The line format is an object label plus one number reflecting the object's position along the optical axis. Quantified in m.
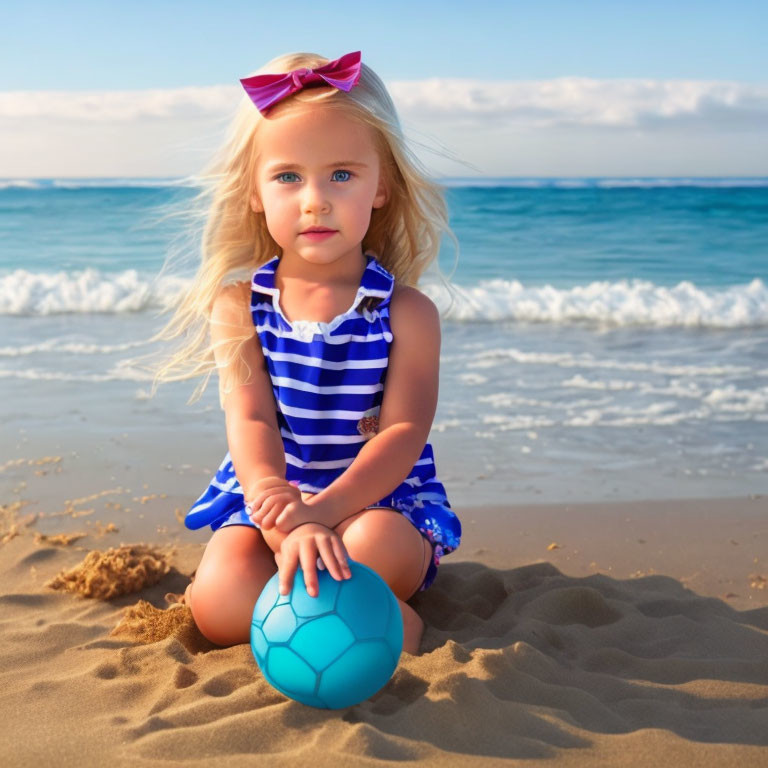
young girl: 3.04
